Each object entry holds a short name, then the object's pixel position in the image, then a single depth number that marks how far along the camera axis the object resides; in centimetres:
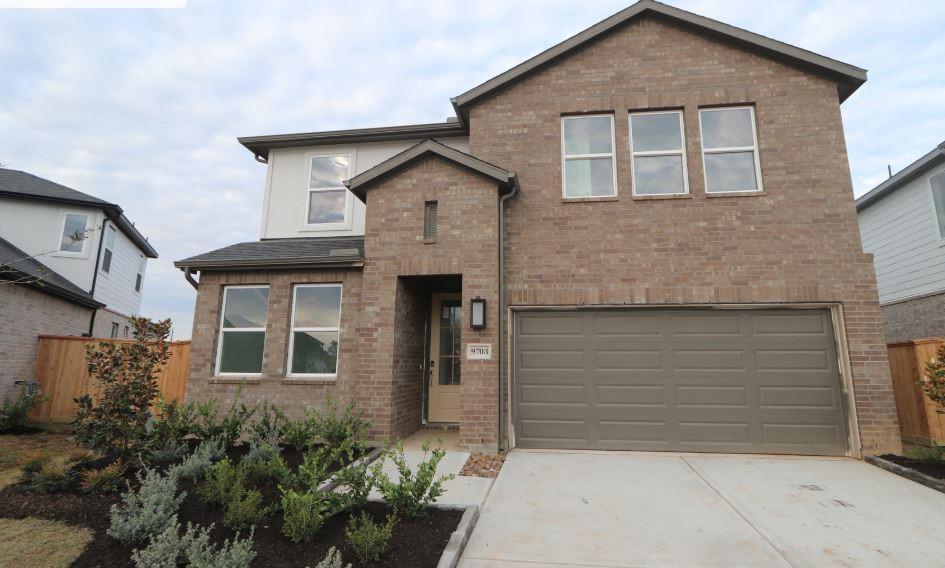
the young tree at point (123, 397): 517
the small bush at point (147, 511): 358
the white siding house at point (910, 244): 1063
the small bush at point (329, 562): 280
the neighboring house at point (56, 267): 1050
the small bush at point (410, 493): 412
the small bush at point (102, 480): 459
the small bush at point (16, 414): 863
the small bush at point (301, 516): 365
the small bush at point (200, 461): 489
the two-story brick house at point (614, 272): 716
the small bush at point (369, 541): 334
